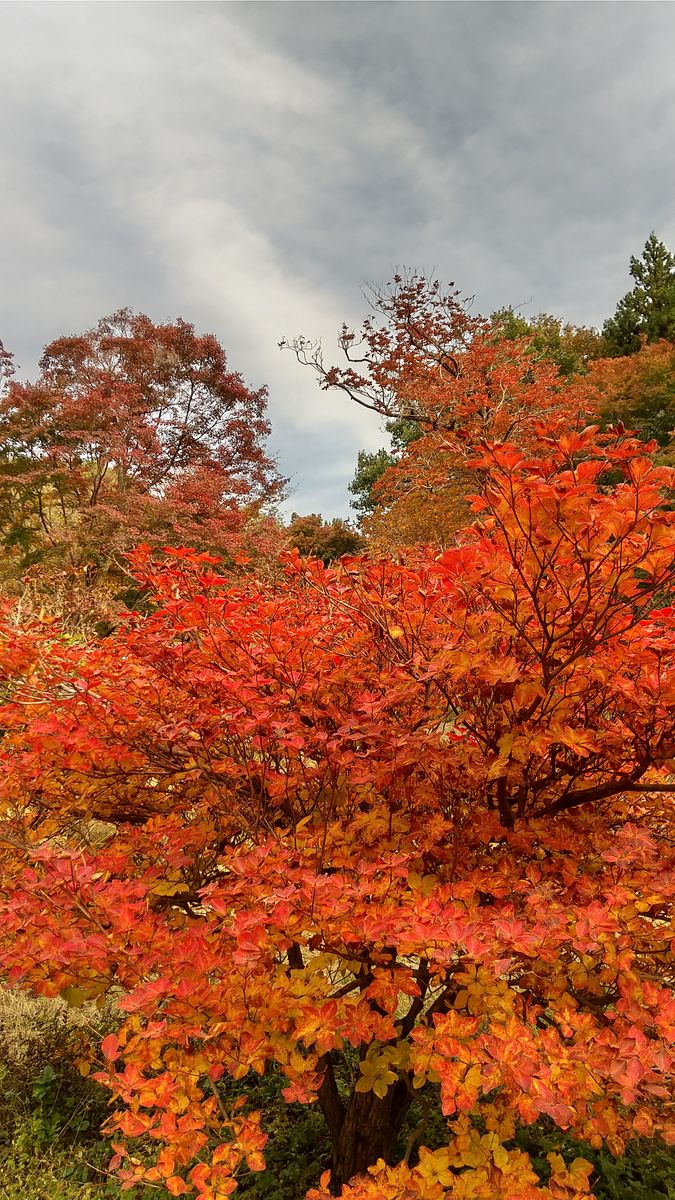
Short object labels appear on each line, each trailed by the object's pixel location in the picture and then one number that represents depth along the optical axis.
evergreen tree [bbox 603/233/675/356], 21.53
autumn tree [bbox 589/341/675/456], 18.69
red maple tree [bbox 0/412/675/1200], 1.68
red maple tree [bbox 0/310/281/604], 12.70
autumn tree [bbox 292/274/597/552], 12.11
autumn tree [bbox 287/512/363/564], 22.27
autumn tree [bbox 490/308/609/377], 24.20
